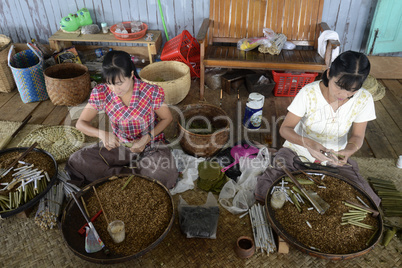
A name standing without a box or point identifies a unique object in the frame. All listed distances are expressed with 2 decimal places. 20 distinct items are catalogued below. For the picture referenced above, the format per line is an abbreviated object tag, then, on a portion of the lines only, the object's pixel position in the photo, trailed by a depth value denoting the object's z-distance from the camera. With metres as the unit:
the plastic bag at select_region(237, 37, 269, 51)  3.82
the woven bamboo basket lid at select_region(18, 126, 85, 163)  3.07
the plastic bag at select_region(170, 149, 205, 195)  2.71
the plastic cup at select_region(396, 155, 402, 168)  2.90
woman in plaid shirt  2.42
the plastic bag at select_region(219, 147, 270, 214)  2.54
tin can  3.26
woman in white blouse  2.29
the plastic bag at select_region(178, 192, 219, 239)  2.25
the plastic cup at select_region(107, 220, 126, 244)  1.82
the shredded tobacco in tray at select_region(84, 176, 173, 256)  1.86
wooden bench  3.65
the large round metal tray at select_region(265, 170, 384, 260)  1.78
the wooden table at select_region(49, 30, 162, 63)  4.04
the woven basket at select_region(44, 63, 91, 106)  3.64
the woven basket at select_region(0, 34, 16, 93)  3.88
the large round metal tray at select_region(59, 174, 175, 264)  1.76
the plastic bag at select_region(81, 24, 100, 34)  4.11
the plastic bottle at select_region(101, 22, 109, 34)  4.18
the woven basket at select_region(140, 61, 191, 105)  3.65
